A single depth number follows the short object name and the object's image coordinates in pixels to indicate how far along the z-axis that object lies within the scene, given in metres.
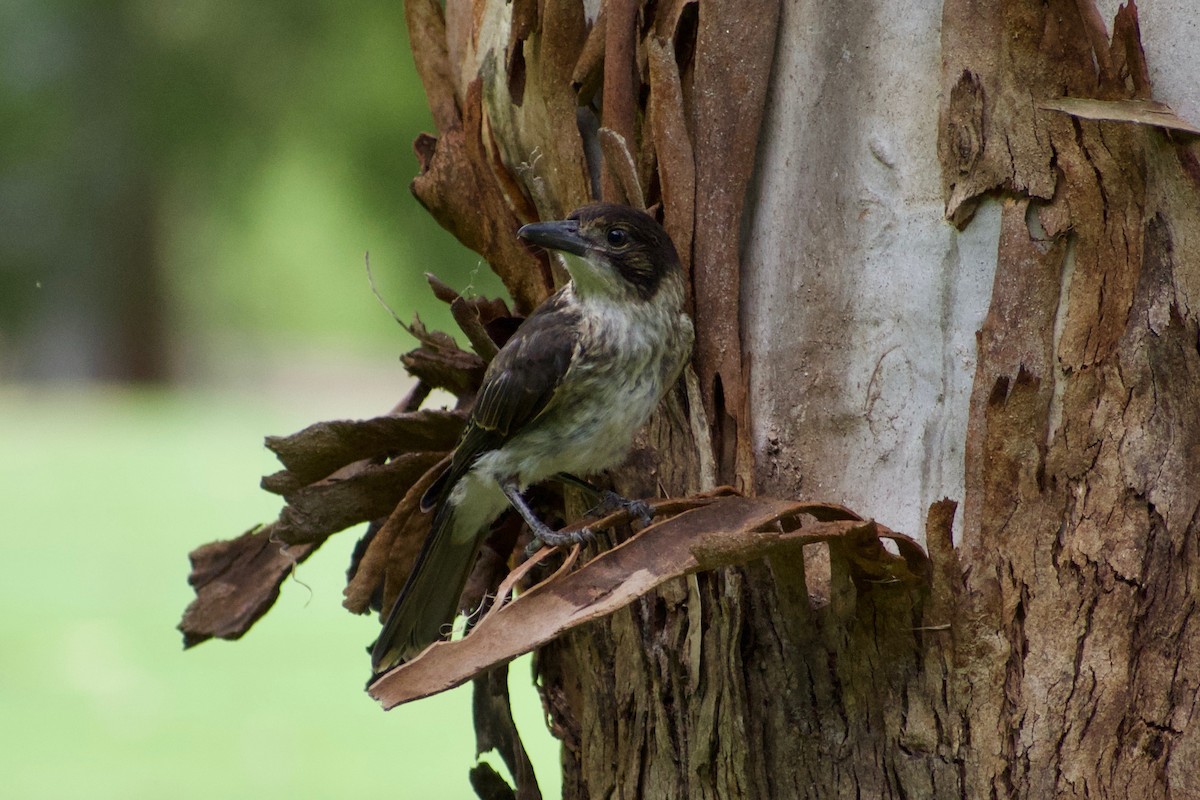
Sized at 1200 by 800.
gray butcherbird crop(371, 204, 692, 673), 6.18
